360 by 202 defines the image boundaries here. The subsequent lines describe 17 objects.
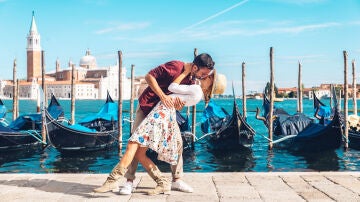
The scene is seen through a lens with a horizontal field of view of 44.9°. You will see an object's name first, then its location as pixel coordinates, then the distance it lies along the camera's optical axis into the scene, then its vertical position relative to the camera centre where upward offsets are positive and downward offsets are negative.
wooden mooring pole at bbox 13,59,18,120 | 12.35 -0.02
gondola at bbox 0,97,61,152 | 9.20 -0.86
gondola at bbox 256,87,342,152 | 8.72 -0.82
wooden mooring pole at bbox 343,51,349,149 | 9.18 -0.22
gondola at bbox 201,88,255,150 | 9.10 -0.85
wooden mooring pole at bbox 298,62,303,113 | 12.81 +0.13
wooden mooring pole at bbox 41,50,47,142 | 9.23 -0.65
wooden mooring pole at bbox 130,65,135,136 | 11.73 +0.05
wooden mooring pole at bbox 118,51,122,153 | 8.98 -0.25
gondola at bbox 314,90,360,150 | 9.67 -0.83
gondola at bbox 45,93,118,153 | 8.45 -0.86
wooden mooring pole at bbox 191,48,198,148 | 9.94 -0.81
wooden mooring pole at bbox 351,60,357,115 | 12.41 +0.22
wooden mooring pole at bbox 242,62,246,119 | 11.20 +0.50
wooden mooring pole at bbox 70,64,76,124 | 10.69 -0.04
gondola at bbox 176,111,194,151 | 9.43 -0.82
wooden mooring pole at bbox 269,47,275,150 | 9.09 +0.05
